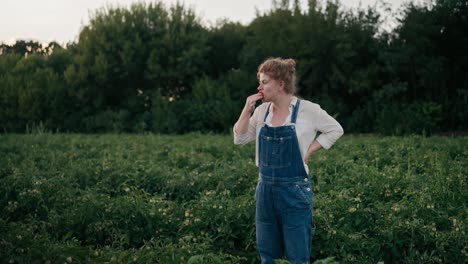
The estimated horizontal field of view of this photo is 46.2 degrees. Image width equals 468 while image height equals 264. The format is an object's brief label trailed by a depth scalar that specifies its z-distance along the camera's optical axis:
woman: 3.75
